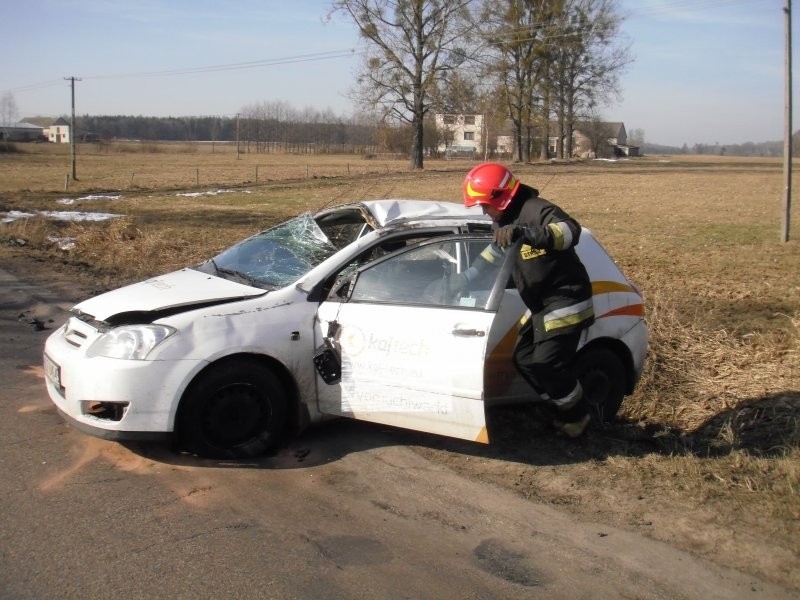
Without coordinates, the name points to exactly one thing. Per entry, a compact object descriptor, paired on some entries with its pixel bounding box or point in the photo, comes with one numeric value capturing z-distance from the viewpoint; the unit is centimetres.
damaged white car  428
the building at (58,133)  14025
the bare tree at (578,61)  5669
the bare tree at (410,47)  5209
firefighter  436
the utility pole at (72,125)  4119
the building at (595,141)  8663
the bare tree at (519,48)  5244
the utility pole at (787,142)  1611
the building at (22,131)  12681
